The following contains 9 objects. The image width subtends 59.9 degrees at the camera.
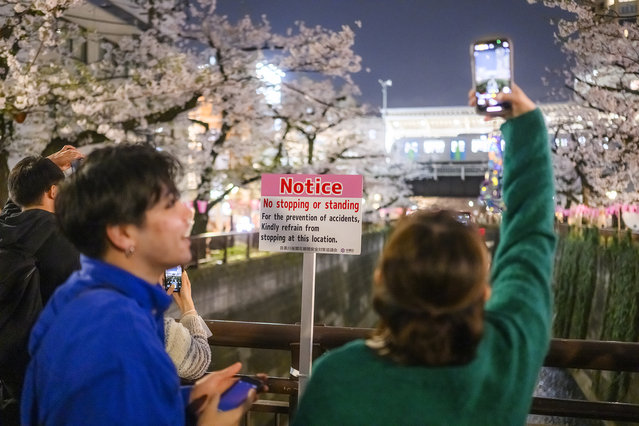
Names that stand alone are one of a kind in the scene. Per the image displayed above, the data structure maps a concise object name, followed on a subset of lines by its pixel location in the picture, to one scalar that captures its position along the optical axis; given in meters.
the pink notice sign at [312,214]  3.12
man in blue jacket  1.15
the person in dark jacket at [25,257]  2.27
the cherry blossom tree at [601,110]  10.64
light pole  69.29
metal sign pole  3.08
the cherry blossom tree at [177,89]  10.67
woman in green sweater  1.12
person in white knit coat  2.02
